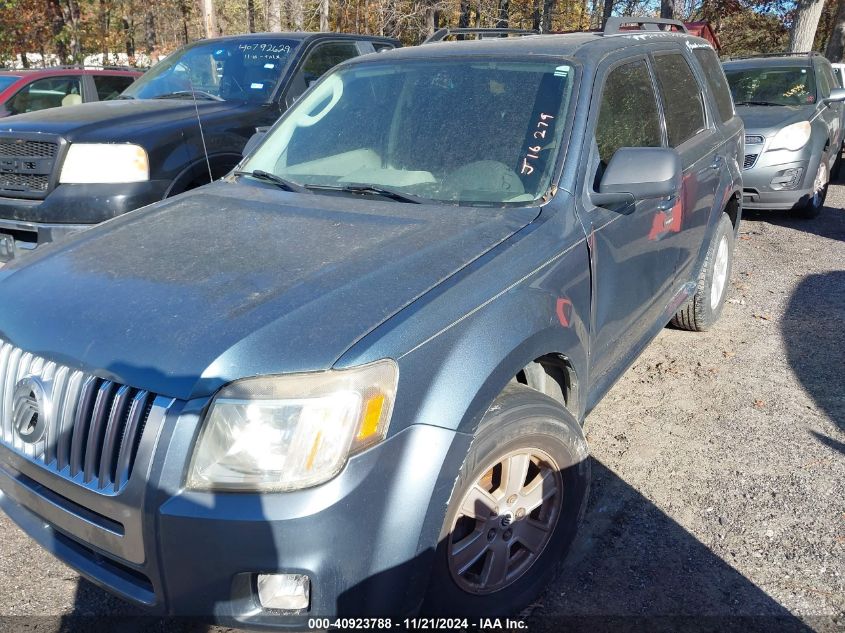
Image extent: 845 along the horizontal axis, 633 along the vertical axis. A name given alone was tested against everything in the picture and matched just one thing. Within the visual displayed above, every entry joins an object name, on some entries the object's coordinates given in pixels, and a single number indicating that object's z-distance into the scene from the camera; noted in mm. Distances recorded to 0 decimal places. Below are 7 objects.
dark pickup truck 5031
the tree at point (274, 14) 18511
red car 9250
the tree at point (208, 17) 13595
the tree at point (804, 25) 17531
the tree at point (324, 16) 22452
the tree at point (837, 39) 20016
